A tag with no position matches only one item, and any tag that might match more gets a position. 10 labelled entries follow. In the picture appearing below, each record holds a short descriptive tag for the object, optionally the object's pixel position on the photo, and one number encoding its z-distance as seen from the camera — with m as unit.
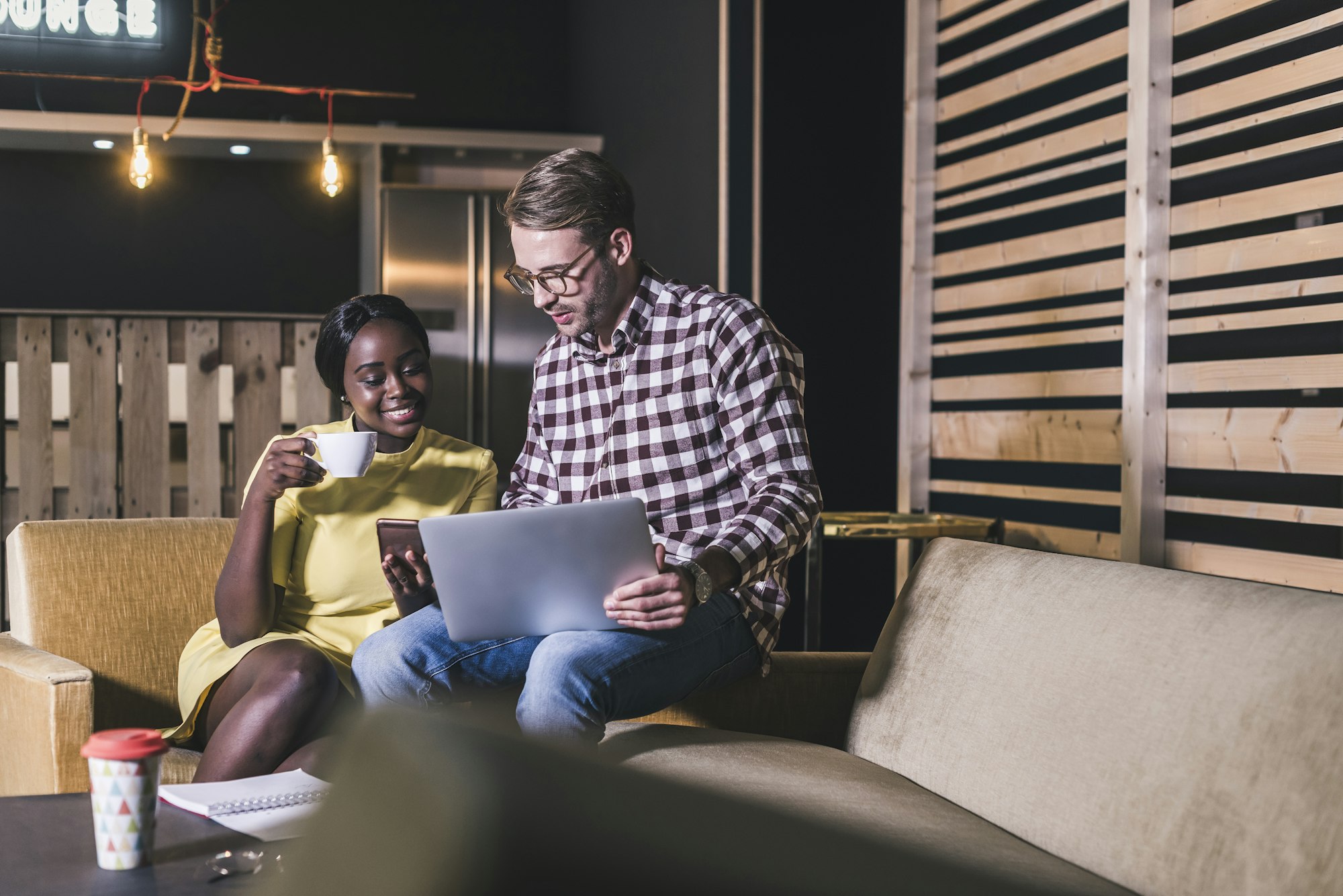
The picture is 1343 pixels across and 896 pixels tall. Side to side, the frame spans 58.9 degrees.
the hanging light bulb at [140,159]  4.14
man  1.81
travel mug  1.31
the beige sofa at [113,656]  1.98
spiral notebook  1.50
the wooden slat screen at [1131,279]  2.47
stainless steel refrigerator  5.69
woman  1.97
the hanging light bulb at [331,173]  4.45
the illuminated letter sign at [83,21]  5.85
